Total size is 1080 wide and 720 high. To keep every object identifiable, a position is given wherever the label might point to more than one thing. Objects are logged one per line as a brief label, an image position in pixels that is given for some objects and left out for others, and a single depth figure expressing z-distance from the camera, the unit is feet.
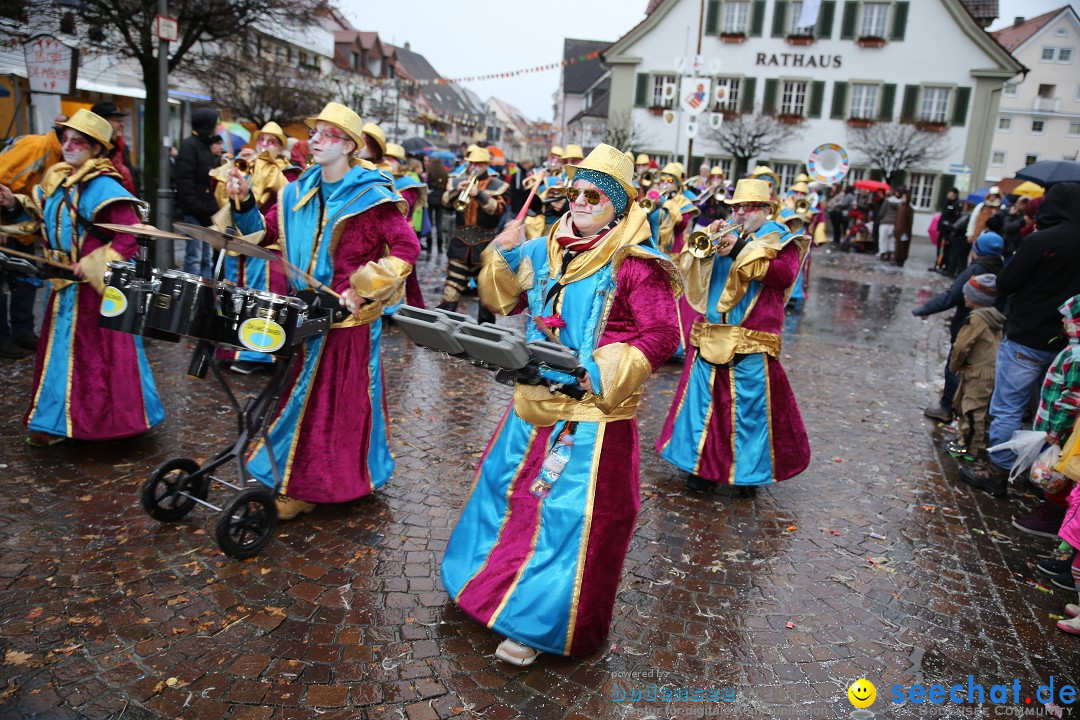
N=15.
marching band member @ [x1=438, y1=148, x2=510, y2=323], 32.32
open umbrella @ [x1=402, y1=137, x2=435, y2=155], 61.41
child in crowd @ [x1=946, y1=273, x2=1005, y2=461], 21.45
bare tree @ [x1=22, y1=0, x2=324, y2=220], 32.89
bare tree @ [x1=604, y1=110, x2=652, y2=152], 115.55
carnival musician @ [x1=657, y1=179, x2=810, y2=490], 17.39
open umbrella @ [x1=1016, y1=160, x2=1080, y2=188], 24.81
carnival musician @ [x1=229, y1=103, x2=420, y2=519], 14.07
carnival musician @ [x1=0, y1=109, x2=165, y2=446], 15.94
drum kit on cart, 11.93
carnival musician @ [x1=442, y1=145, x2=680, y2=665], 10.39
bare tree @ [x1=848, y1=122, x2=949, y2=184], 112.37
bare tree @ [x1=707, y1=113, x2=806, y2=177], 115.85
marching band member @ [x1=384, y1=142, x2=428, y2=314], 25.89
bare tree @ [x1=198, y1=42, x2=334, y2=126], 68.49
